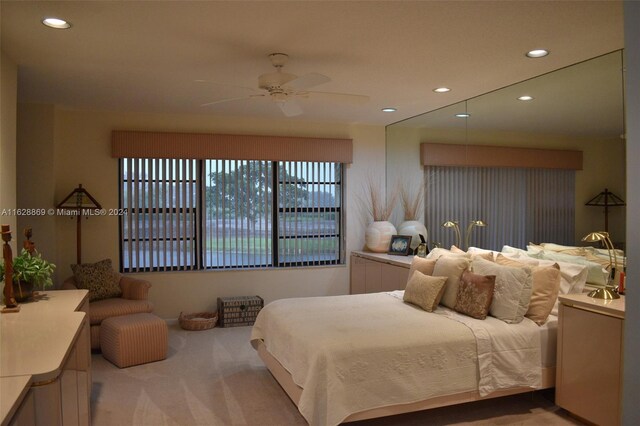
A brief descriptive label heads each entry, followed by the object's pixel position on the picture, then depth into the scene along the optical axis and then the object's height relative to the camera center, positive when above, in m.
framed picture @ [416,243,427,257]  5.43 -0.48
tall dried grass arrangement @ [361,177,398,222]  6.45 +0.10
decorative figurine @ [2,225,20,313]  2.70 -0.39
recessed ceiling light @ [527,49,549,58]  3.35 +1.11
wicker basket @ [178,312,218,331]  5.35 -1.29
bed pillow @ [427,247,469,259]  4.20 -0.42
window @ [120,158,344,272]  5.74 -0.07
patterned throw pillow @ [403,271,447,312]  3.70 -0.67
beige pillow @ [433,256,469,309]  3.78 -0.54
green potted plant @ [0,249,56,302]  2.87 -0.40
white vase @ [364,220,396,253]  6.12 -0.35
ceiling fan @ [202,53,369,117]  3.26 +0.89
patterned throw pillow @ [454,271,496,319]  3.50 -0.66
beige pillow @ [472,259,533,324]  3.45 -0.64
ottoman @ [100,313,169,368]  4.14 -1.17
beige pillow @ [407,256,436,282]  4.14 -0.51
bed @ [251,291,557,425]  2.83 -0.98
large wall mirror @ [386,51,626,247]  3.40 +0.77
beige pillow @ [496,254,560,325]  3.49 -0.63
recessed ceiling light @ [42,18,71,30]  2.84 +1.14
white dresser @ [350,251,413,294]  5.17 -0.76
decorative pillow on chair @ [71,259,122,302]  4.86 -0.74
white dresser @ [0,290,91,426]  1.67 -0.59
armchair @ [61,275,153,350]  4.47 -0.94
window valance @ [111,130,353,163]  5.53 +0.77
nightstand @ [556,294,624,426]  2.90 -0.97
